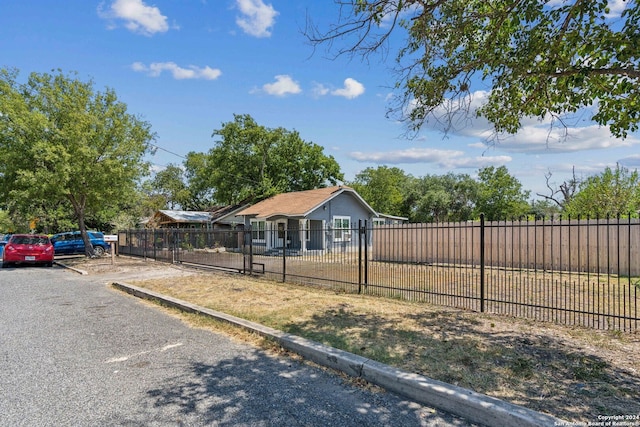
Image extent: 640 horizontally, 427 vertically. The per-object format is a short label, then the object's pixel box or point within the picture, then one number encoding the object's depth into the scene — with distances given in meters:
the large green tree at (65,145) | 16.33
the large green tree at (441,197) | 47.66
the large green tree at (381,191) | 46.06
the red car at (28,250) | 16.47
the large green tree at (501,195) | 45.22
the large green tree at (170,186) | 51.66
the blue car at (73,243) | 23.52
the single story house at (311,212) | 24.50
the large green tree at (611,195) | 21.86
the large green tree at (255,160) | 34.31
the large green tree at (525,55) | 4.93
